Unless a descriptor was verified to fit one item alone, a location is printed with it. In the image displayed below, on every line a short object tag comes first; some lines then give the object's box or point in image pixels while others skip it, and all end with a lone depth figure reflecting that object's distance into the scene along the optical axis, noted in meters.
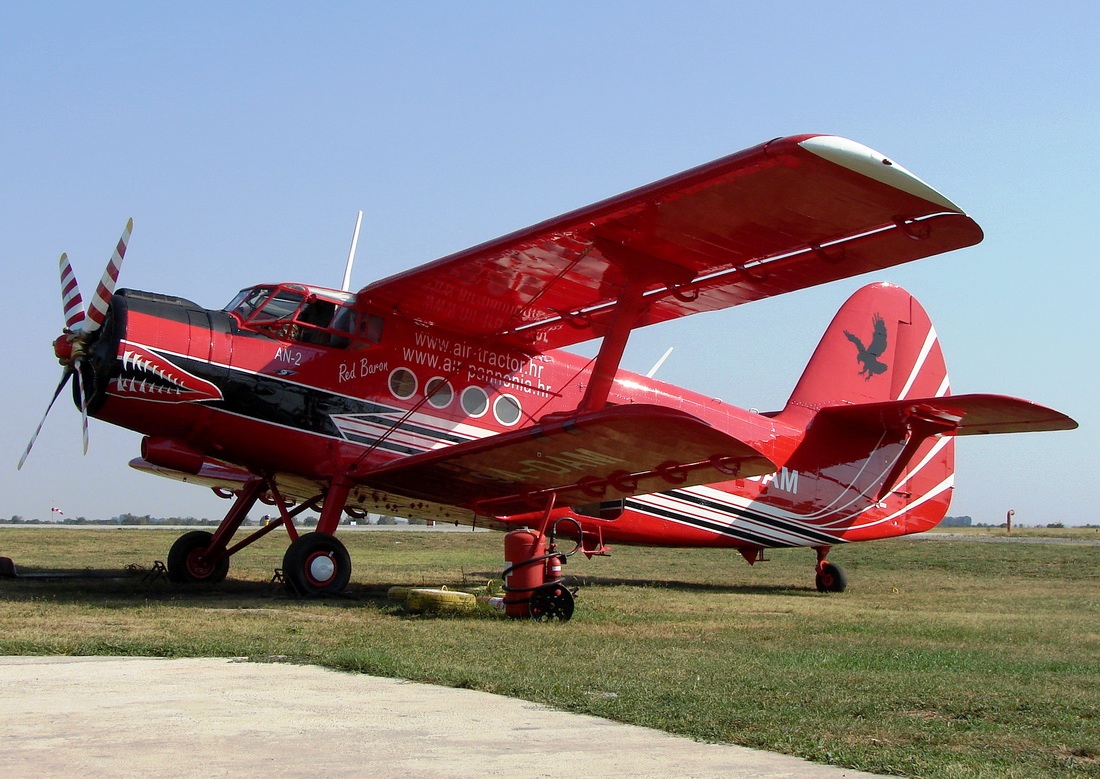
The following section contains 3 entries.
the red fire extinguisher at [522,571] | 10.38
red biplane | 9.64
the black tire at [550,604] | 10.27
